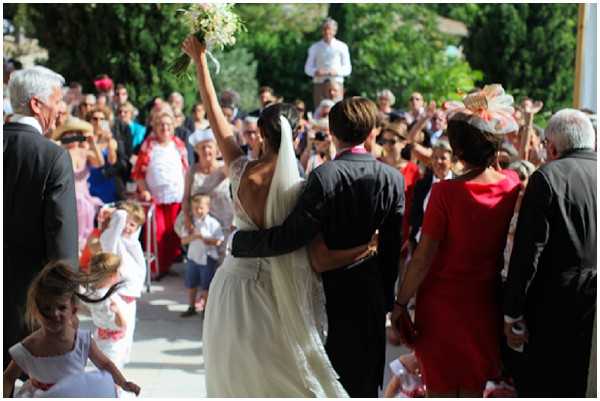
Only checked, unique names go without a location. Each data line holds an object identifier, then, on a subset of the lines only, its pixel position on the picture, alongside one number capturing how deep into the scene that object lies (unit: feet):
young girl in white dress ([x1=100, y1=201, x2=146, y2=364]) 18.75
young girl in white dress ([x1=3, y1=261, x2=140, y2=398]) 11.80
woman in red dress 13.48
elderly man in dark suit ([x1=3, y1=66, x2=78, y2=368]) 13.66
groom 13.05
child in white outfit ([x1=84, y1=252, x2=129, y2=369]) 18.21
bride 13.41
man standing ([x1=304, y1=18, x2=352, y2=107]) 46.42
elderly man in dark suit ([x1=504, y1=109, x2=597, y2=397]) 13.30
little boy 25.90
